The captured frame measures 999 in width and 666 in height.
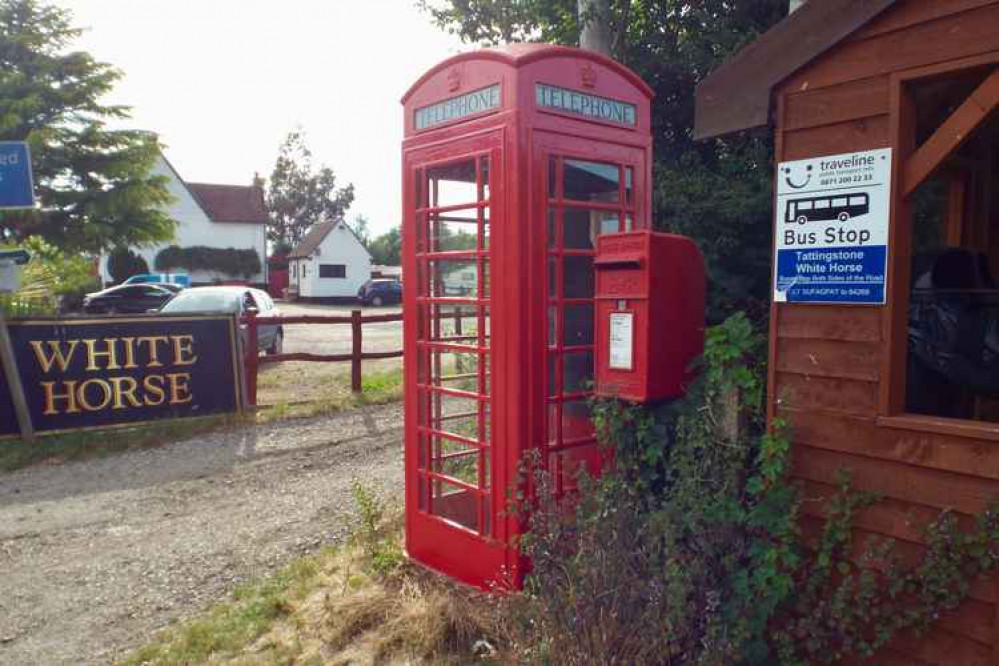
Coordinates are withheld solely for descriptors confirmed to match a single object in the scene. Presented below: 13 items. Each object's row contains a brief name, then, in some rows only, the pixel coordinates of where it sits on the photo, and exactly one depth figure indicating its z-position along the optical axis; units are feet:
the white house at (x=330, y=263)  152.66
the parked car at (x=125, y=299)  84.43
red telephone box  12.44
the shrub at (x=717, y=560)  9.29
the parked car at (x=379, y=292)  137.69
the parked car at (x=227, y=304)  46.52
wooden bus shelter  9.11
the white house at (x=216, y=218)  143.54
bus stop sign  9.80
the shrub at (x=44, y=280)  30.42
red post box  11.24
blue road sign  25.03
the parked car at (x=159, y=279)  106.90
